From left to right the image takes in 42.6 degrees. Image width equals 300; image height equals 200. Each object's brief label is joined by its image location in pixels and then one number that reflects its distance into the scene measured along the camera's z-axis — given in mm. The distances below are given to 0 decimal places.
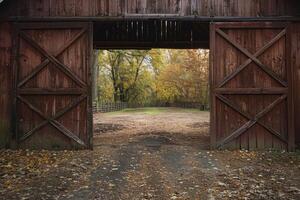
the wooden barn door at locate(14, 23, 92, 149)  11508
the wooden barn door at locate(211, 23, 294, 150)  11414
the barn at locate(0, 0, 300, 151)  11453
